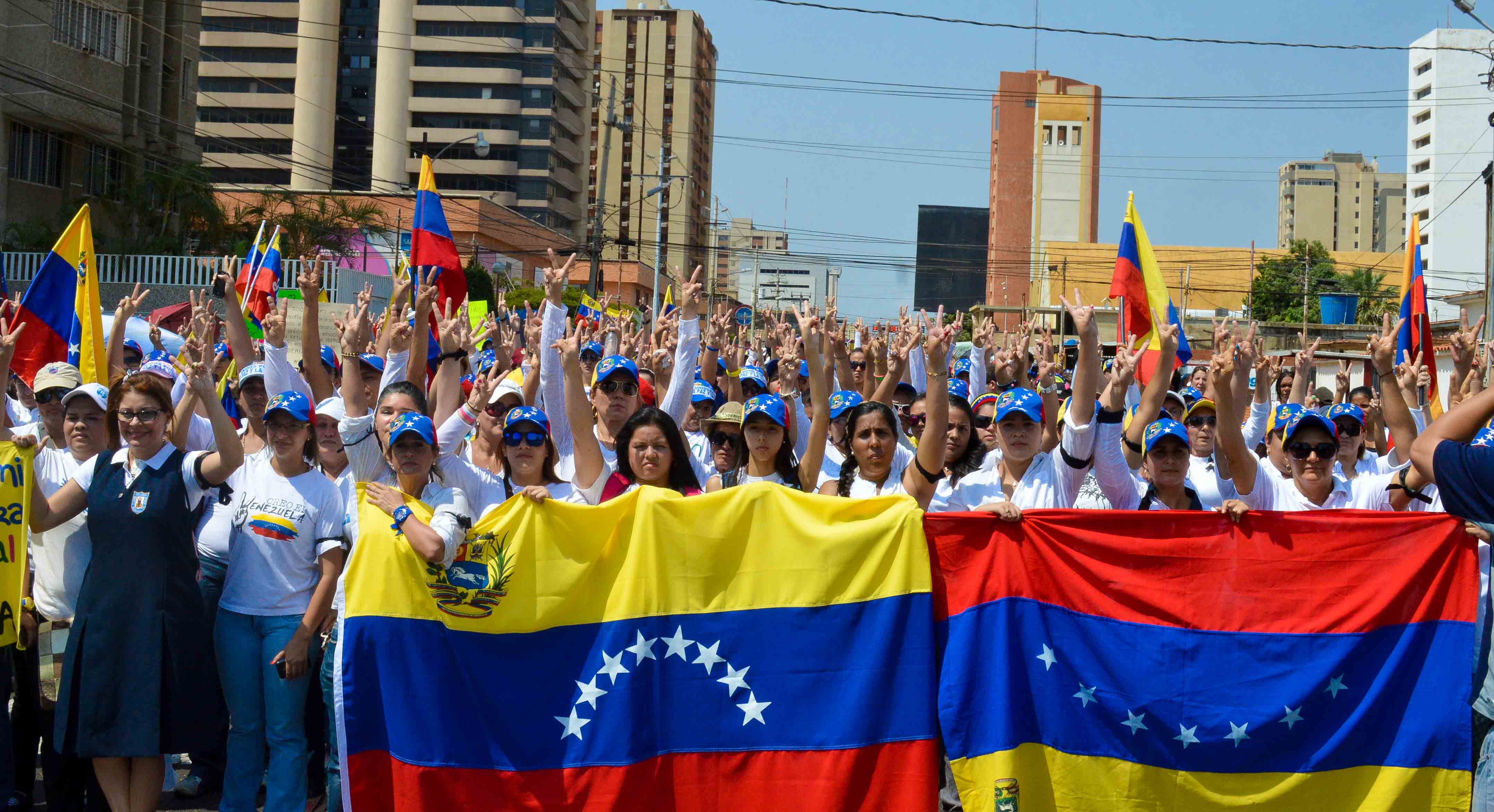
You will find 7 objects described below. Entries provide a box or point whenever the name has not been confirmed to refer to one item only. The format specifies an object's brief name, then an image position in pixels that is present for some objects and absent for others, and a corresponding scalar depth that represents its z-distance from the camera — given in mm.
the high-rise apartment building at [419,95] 85250
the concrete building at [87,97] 30453
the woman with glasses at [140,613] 5320
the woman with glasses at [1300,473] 5898
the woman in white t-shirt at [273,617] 5434
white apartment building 95688
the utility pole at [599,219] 29875
